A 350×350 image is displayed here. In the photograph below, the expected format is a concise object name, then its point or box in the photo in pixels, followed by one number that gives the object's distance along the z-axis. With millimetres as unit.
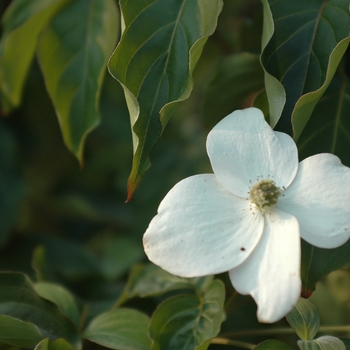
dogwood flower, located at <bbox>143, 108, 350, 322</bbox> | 675
